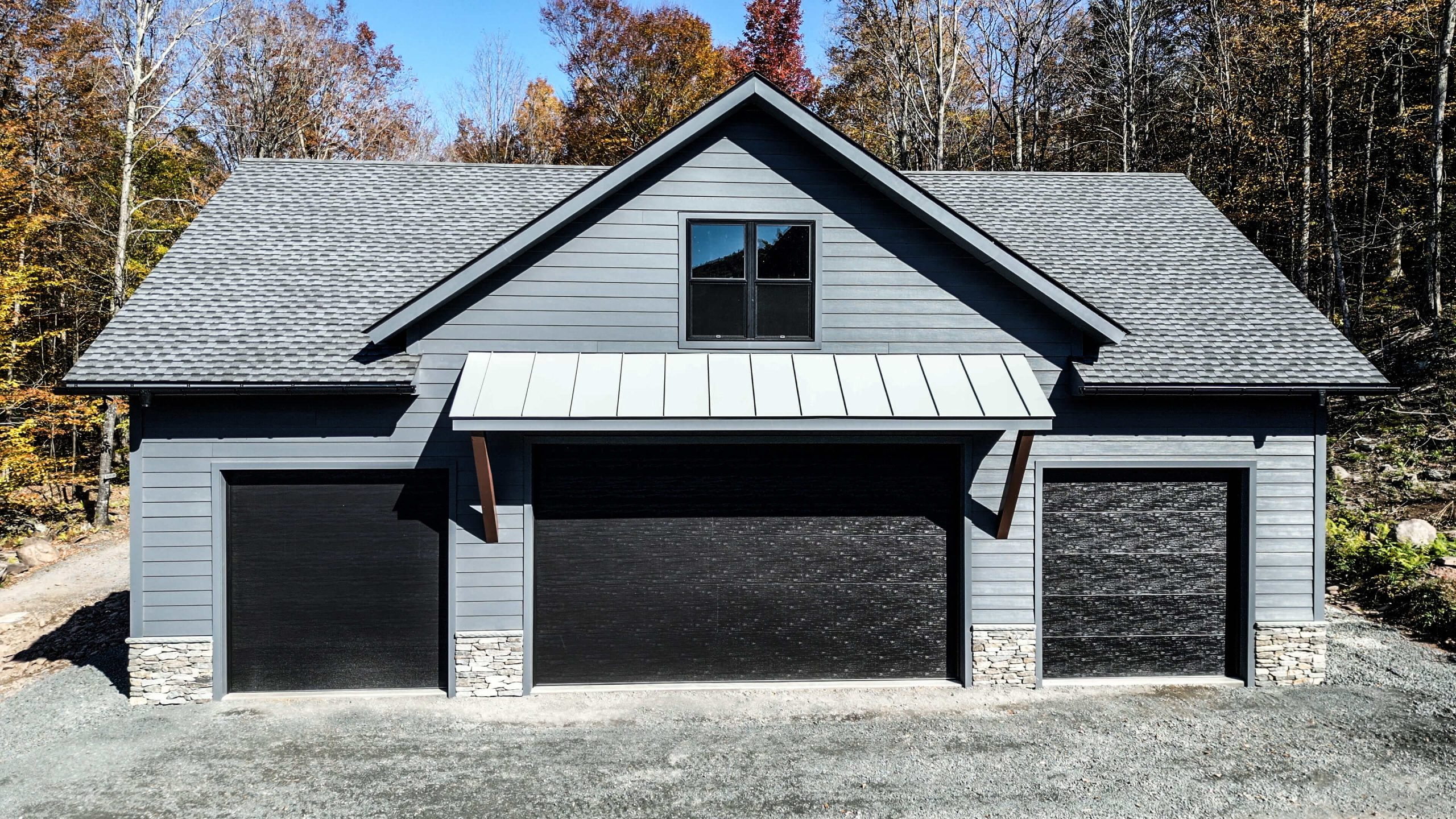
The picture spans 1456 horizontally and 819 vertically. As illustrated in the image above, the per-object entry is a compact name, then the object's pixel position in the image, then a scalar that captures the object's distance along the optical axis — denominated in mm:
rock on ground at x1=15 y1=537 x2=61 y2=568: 13422
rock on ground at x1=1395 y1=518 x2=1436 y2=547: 11047
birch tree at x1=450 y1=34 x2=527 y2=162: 28969
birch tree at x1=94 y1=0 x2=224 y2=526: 15586
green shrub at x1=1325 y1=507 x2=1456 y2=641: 9461
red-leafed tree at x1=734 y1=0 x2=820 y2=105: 29219
